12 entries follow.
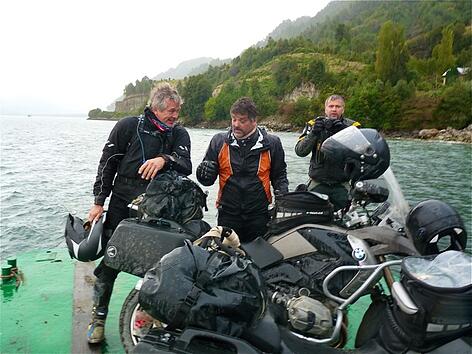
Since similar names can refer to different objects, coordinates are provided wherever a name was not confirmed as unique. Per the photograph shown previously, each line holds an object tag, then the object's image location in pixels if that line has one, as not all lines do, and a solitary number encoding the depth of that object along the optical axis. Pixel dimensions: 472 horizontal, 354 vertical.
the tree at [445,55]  81.31
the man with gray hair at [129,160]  2.99
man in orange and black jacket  3.38
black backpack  2.54
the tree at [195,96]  96.56
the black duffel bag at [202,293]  1.62
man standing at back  4.47
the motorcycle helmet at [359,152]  2.41
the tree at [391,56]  78.78
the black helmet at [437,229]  2.09
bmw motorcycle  2.22
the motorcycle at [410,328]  1.58
